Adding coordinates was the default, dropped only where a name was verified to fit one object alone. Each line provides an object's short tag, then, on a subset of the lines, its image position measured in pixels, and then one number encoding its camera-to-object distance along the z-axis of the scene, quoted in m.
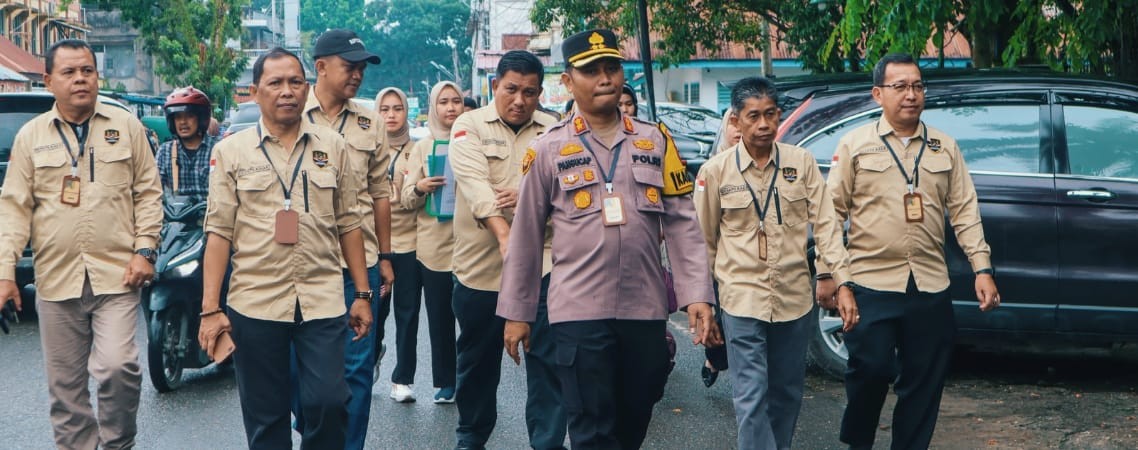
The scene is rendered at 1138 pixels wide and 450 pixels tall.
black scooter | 7.41
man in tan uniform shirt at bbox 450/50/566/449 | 5.57
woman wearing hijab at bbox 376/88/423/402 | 7.31
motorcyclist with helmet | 7.74
